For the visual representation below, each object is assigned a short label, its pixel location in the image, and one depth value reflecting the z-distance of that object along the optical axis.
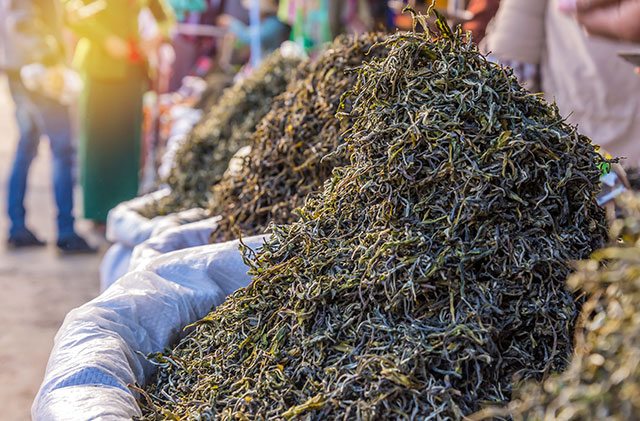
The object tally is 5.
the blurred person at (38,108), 4.74
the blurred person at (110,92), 4.99
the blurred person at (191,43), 8.37
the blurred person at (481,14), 2.96
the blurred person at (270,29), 6.39
